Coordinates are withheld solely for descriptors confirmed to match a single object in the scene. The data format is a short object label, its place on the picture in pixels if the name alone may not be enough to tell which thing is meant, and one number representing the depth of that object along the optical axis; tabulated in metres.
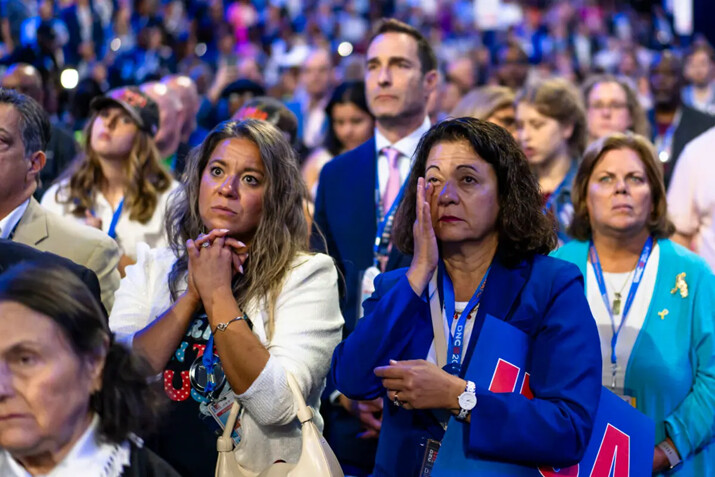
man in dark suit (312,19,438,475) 4.21
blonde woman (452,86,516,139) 5.66
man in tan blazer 3.61
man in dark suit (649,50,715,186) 6.80
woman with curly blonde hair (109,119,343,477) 3.03
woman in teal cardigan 3.67
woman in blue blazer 2.68
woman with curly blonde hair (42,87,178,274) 5.07
